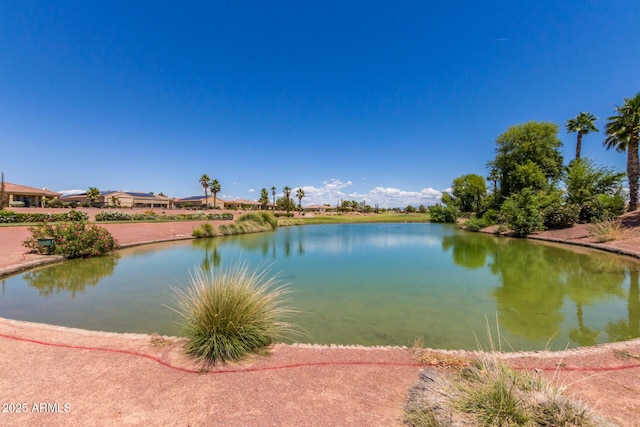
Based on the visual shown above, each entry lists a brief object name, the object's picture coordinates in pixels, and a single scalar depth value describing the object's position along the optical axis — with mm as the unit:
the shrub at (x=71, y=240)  11766
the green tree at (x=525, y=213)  22594
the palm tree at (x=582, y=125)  27281
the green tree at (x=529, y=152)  30312
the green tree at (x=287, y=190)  67581
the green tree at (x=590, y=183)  21594
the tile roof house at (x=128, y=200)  54269
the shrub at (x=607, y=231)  16031
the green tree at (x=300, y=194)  81625
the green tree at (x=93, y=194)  48962
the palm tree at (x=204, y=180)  60281
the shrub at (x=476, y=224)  30811
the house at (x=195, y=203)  72375
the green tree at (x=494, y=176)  41144
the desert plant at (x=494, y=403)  2084
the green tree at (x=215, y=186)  60938
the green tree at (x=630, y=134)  19734
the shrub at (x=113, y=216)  31108
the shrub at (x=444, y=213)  49344
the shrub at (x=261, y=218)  29841
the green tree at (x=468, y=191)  51281
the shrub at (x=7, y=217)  23984
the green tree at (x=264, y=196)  68250
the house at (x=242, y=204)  77500
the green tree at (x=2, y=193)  30059
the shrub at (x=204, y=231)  21661
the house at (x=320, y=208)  101162
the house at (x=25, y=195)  36219
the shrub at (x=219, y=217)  41438
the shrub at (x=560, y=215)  21297
